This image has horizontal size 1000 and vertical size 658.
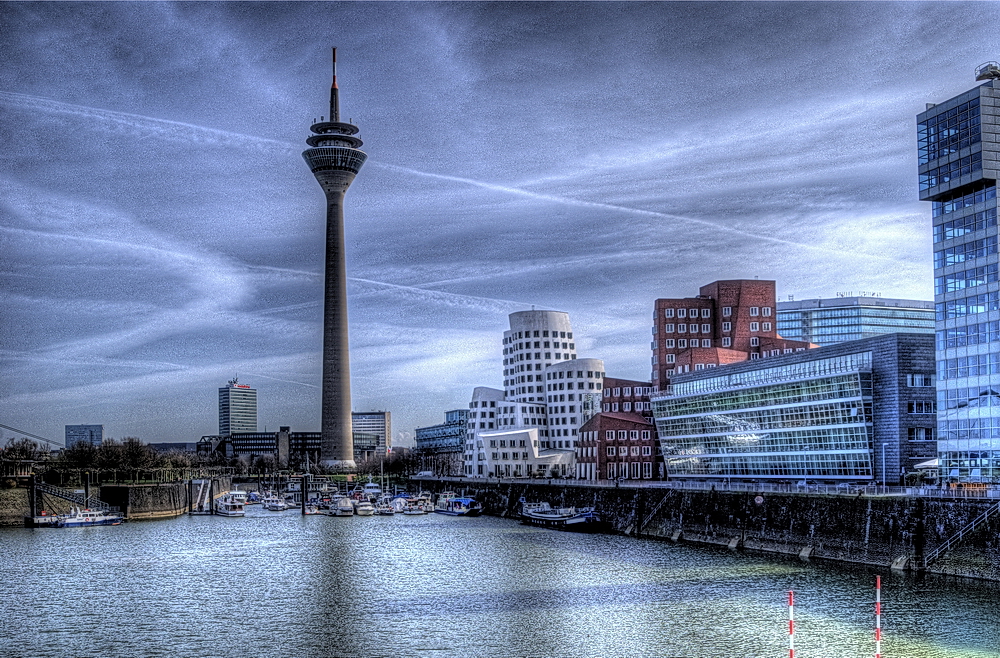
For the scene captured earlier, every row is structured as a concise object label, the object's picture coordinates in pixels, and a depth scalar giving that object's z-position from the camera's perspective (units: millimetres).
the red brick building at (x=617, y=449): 160625
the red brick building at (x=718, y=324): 174125
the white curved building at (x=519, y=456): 195875
